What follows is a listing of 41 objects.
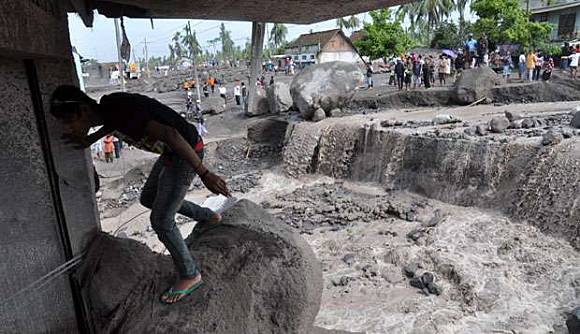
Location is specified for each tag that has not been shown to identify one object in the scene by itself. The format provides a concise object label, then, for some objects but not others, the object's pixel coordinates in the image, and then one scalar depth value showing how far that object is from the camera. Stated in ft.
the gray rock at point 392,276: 23.62
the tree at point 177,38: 173.84
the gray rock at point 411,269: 23.80
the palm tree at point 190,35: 74.67
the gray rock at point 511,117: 34.41
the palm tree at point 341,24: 126.00
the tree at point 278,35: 180.96
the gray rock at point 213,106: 71.20
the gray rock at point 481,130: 32.55
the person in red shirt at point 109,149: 49.11
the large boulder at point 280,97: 57.57
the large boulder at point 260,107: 61.82
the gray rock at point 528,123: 32.89
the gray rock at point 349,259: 26.23
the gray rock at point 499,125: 32.53
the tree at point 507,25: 61.98
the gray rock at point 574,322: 16.12
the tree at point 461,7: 105.31
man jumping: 8.30
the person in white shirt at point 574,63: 49.39
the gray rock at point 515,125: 33.04
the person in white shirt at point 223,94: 80.79
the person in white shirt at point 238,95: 75.66
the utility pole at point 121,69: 50.96
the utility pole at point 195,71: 74.31
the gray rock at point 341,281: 23.79
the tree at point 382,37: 81.71
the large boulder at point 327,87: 45.75
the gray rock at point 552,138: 27.68
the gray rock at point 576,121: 30.19
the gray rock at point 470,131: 32.99
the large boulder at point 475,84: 46.37
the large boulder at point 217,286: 9.02
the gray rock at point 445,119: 38.24
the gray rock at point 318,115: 45.73
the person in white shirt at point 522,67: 55.45
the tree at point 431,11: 113.91
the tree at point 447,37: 96.11
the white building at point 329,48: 123.65
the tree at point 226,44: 232.41
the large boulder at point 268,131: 50.85
